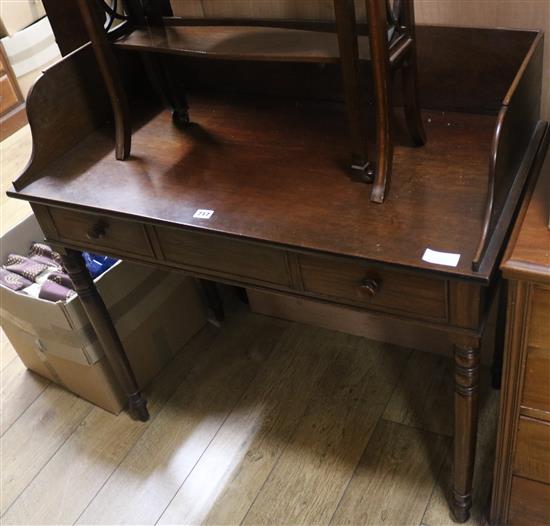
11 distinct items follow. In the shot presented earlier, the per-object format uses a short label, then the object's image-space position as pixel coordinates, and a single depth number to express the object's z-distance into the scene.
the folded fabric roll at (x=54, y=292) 1.78
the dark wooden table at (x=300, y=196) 1.14
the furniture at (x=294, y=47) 1.17
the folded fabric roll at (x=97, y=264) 1.84
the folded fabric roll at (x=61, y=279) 1.83
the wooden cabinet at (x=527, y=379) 1.07
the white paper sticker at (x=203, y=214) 1.29
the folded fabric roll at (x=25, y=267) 1.91
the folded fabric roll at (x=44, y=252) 1.99
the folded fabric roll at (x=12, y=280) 1.86
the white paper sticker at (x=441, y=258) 1.08
